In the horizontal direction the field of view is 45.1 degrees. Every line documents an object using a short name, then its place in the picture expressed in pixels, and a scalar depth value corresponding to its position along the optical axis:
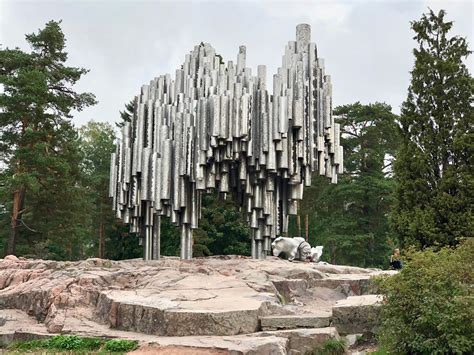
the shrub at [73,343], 9.20
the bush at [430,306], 7.30
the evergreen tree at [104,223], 29.61
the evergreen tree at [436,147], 17.42
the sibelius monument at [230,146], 15.11
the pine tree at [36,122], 22.58
